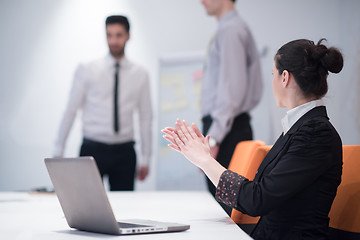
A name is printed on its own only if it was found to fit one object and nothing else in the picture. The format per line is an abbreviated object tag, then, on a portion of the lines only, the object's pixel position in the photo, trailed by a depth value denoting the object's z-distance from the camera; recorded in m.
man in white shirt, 4.10
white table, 1.76
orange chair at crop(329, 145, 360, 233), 2.04
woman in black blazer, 1.92
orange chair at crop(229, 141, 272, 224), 2.48
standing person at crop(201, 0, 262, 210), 3.49
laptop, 1.64
